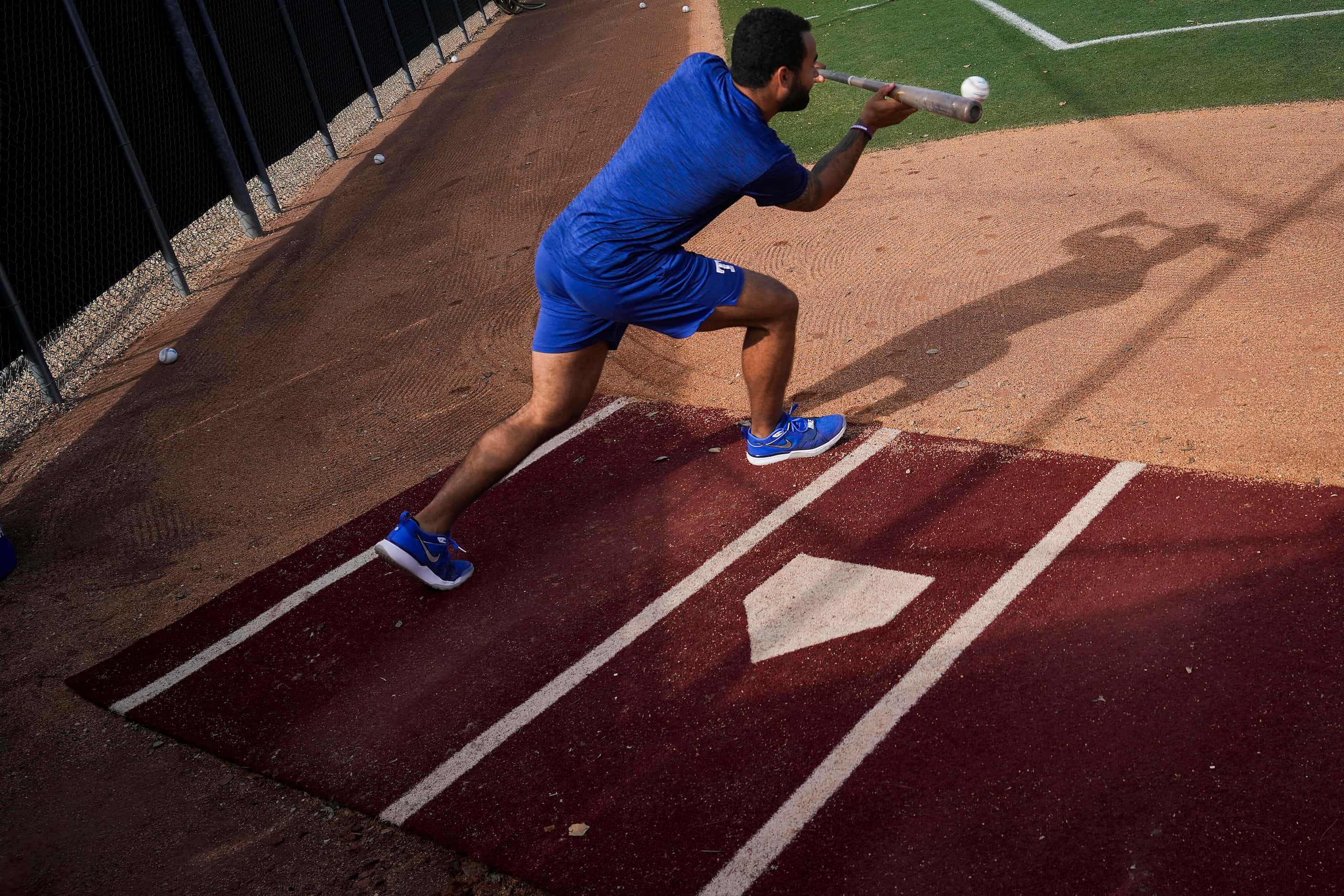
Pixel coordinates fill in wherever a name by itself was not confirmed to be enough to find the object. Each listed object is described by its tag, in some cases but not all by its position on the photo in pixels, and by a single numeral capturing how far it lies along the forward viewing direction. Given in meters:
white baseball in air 4.82
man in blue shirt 4.17
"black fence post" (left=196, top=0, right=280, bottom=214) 11.20
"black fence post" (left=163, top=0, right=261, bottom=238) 10.51
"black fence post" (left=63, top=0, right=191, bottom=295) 8.91
